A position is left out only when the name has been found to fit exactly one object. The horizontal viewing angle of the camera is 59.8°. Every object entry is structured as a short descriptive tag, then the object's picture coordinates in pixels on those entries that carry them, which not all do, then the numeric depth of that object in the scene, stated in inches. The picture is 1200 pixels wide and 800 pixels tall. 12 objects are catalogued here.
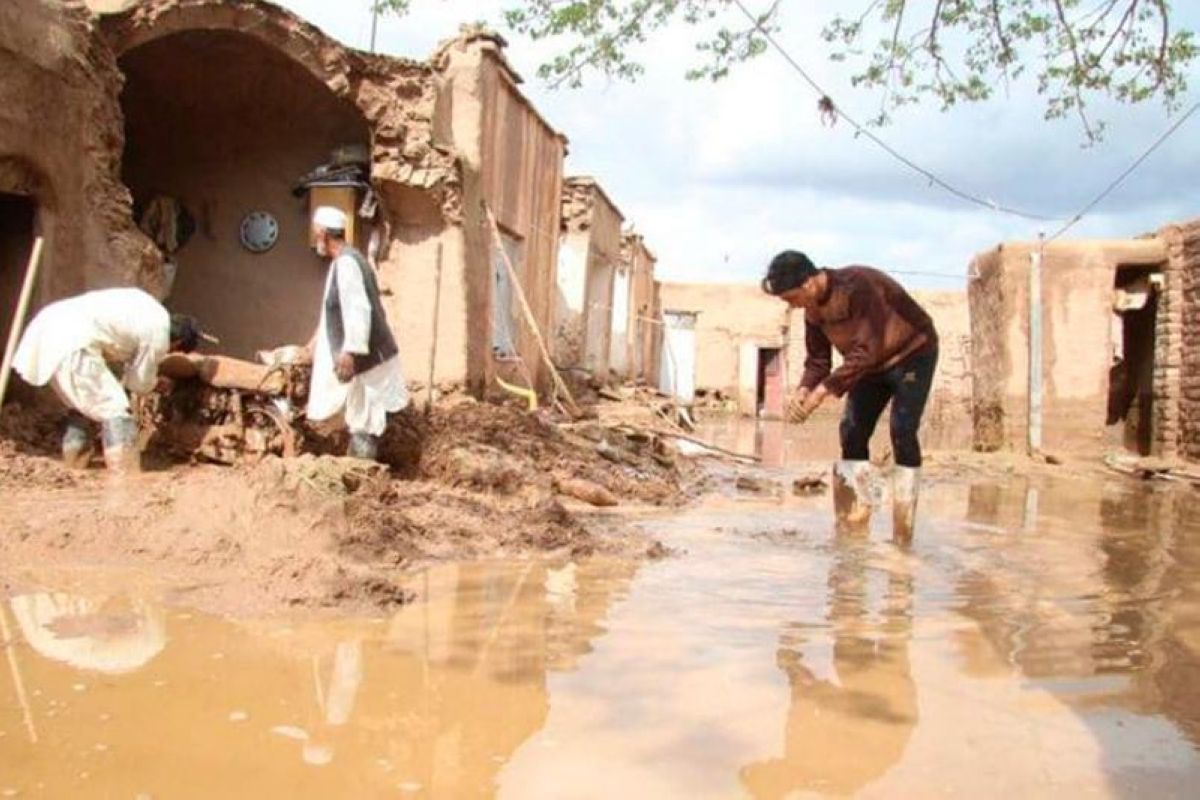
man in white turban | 214.1
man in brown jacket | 191.5
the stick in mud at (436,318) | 327.9
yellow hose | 366.8
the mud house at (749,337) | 1015.6
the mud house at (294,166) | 313.9
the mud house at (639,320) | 825.5
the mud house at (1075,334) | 404.8
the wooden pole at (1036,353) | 416.8
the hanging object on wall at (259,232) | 366.6
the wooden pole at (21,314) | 216.7
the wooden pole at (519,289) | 380.1
